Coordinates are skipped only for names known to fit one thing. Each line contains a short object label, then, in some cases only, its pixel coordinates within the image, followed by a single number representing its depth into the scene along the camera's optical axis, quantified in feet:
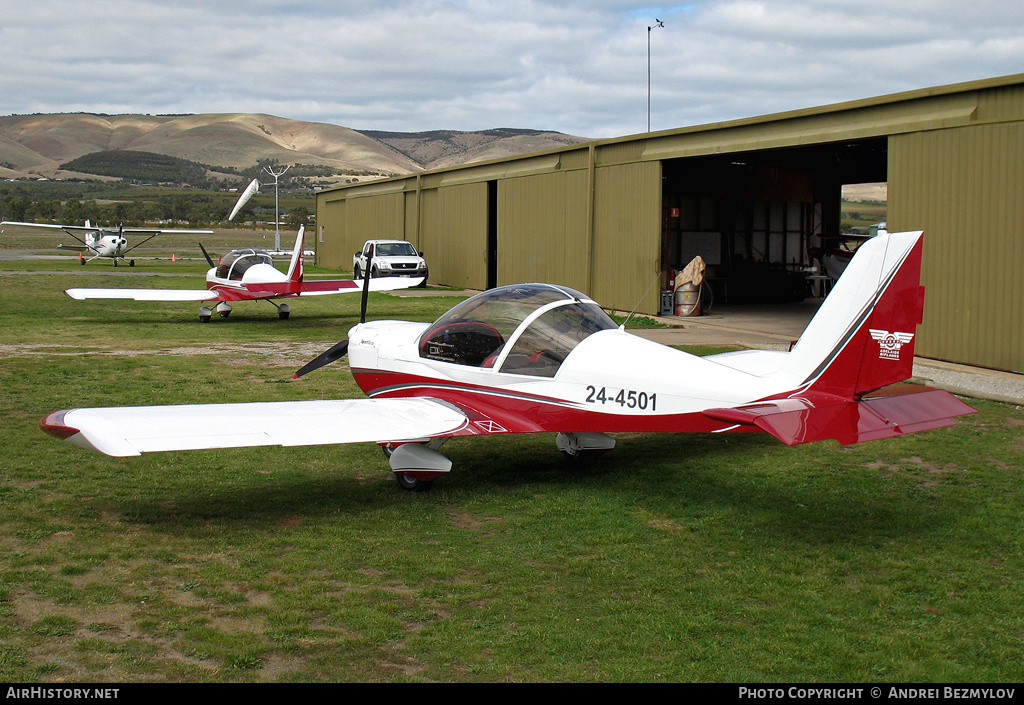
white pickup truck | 105.60
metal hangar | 42.80
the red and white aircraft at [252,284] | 68.59
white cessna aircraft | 148.25
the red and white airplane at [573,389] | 19.65
